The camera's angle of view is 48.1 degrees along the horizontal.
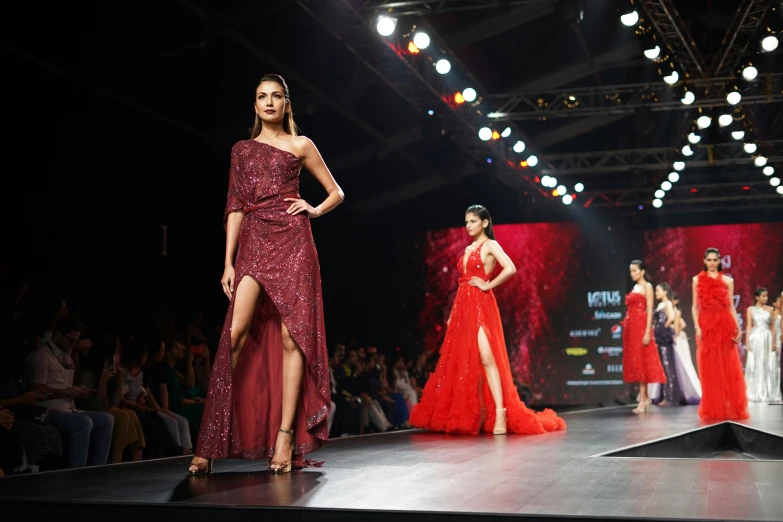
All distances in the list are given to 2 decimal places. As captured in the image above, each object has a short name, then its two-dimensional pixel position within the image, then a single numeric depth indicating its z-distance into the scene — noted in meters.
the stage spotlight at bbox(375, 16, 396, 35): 7.73
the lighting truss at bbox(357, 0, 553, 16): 7.55
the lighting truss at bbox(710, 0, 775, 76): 7.80
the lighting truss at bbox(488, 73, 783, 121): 9.48
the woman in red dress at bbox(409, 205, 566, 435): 5.25
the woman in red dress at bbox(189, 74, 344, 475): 3.06
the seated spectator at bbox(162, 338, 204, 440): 6.50
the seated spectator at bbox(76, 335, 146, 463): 5.47
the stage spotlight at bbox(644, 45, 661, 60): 8.16
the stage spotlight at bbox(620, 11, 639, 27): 7.64
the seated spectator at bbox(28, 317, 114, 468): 5.02
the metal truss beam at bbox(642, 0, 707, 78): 7.87
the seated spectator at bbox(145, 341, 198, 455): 6.18
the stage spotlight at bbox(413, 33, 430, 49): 8.30
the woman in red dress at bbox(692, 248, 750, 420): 6.87
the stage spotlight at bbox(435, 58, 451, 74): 9.01
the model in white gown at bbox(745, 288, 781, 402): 11.23
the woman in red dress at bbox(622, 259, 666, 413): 8.23
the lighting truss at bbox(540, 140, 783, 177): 11.59
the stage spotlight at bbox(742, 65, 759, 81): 8.61
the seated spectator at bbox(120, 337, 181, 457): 5.91
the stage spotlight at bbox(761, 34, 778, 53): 8.13
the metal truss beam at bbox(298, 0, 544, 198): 7.67
